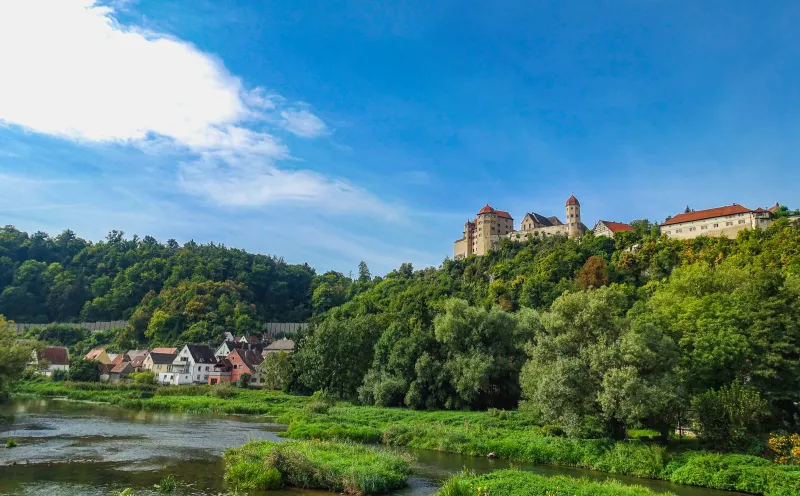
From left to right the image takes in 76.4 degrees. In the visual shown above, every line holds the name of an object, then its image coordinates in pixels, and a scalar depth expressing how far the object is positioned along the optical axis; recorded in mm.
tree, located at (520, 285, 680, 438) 29156
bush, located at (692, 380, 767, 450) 28469
